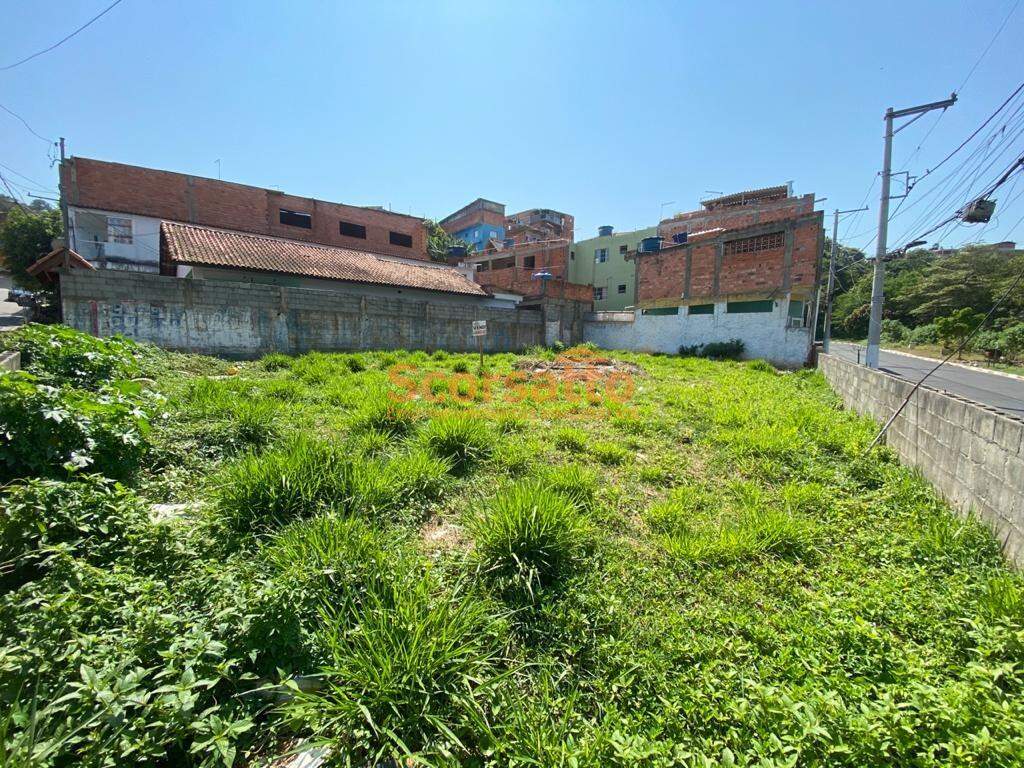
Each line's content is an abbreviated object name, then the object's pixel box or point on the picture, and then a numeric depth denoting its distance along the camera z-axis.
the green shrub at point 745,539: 2.96
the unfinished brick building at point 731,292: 16.00
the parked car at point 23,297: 22.48
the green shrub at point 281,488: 2.94
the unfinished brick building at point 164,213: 18.59
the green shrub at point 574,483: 3.63
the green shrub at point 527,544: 2.58
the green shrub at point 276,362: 9.73
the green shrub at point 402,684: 1.64
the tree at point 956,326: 20.33
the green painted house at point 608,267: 29.80
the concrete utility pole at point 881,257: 11.85
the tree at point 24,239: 21.70
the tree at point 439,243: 32.59
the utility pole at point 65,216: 17.53
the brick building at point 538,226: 35.75
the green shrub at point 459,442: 4.37
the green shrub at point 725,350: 16.89
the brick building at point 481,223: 40.31
